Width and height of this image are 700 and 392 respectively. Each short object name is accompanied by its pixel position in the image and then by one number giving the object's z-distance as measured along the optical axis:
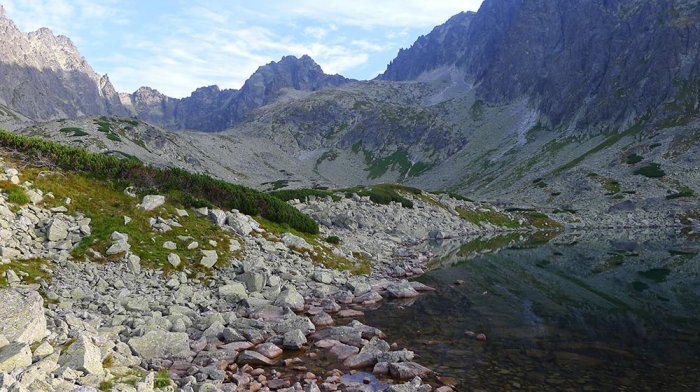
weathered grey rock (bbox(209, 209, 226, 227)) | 30.74
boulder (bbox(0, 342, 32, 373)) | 9.80
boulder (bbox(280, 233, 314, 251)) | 32.53
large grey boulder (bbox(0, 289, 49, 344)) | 11.61
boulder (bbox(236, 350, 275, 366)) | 15.74
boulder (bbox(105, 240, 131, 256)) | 22.87
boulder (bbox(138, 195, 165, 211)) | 28.09
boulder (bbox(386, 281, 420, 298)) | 26.05
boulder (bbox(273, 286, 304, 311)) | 22.09
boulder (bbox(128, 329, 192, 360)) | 15.26
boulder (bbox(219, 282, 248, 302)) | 22.25
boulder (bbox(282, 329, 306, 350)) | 17.33
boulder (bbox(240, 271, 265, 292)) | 23.78
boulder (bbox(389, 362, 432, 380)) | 14.57
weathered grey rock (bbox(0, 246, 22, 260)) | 19.44
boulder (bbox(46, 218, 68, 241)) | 22.39
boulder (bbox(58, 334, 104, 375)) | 11.05
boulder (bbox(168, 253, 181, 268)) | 23.92
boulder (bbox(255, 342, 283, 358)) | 16.44
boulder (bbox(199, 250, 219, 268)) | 25.06
